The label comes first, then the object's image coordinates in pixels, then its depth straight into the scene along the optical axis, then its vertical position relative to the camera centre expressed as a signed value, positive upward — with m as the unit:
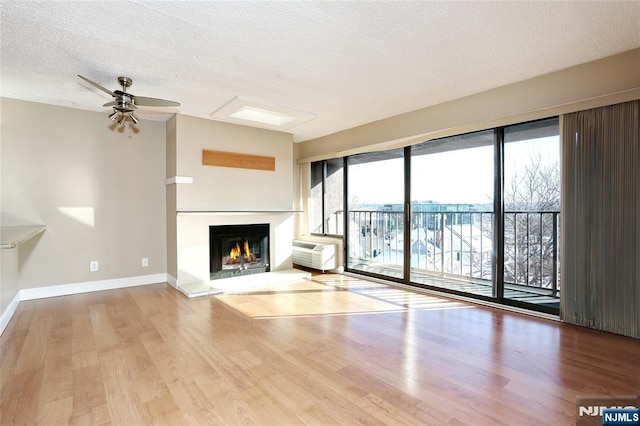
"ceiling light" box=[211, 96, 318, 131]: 4.12 +1.39
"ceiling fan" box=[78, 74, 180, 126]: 3.14 +1.09
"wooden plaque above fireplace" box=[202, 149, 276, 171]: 4.75 +0.82
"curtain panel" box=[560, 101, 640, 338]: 2.77 -0.06
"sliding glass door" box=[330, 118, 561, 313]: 3.49 -0.02
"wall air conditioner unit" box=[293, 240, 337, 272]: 5.59 -0.77
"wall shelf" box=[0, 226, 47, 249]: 2.18 -0.19
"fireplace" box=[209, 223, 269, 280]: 4.90 -0.59
